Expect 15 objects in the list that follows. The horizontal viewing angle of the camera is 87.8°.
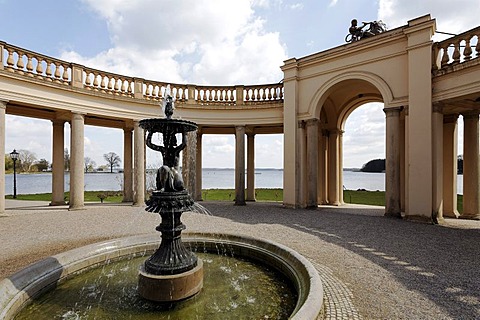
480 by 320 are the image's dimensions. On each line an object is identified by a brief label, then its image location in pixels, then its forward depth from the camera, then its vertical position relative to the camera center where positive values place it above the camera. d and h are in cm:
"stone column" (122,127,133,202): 1689 -32
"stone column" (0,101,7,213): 1038 +65
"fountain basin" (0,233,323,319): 382 -219
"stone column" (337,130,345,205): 1739 -45
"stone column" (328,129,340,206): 1722 -56
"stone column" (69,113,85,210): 1262 -3
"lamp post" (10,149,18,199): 2030 +53
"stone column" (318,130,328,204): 1730 -83
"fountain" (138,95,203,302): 437 -135
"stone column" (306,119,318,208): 1381 -16
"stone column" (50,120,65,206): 1455 -9
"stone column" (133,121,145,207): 1427 -45
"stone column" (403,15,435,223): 991 +164
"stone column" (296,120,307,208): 1414 -28
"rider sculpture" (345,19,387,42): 1418 +756
